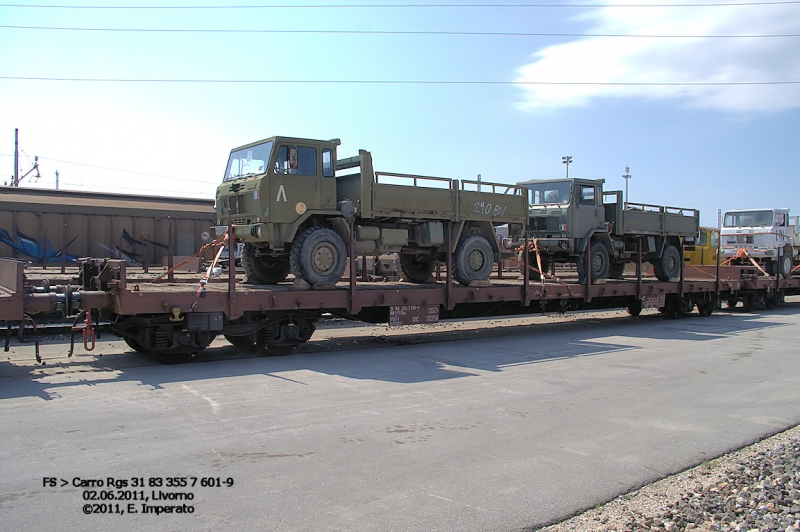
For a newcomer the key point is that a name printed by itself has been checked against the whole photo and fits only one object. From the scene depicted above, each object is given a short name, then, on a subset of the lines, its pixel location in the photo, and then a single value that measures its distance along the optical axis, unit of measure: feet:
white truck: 74.02
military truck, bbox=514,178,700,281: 49.26
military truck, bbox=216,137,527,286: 33.81
